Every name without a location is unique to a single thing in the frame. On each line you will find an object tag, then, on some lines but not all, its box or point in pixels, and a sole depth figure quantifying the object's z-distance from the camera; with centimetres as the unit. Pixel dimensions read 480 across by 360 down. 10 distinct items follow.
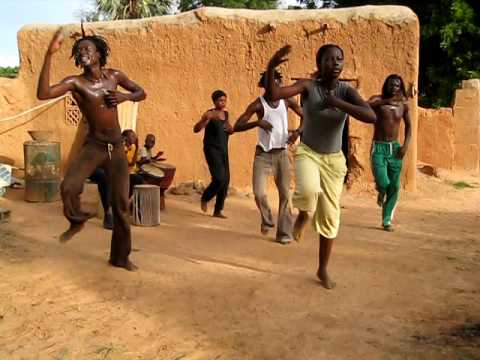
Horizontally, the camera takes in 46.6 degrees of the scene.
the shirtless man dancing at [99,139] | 448
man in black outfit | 736
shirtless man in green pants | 655
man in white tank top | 593
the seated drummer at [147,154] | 754
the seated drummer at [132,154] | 702
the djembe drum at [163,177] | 743
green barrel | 847
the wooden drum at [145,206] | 695
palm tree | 2358
